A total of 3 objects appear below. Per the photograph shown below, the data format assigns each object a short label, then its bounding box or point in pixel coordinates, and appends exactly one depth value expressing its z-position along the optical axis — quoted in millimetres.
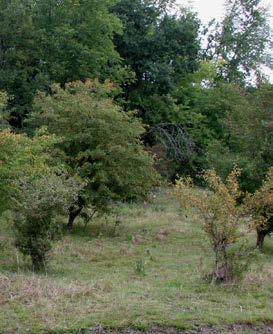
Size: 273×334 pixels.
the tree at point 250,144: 19328
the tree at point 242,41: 45844
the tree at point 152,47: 34250
